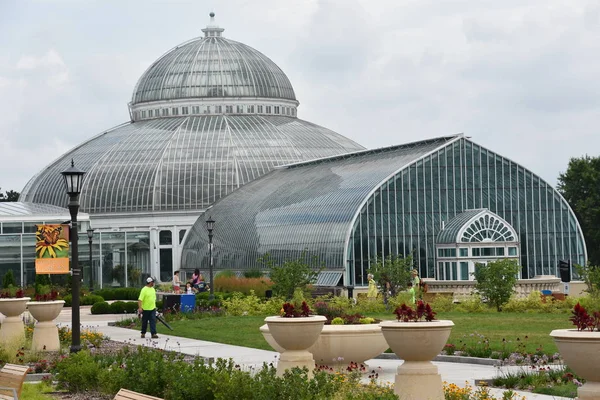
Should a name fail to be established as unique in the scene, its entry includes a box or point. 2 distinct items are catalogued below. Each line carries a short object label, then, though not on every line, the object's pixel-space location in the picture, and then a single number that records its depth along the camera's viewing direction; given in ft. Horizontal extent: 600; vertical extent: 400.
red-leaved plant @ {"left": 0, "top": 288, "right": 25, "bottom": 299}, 154.65
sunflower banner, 104.94
